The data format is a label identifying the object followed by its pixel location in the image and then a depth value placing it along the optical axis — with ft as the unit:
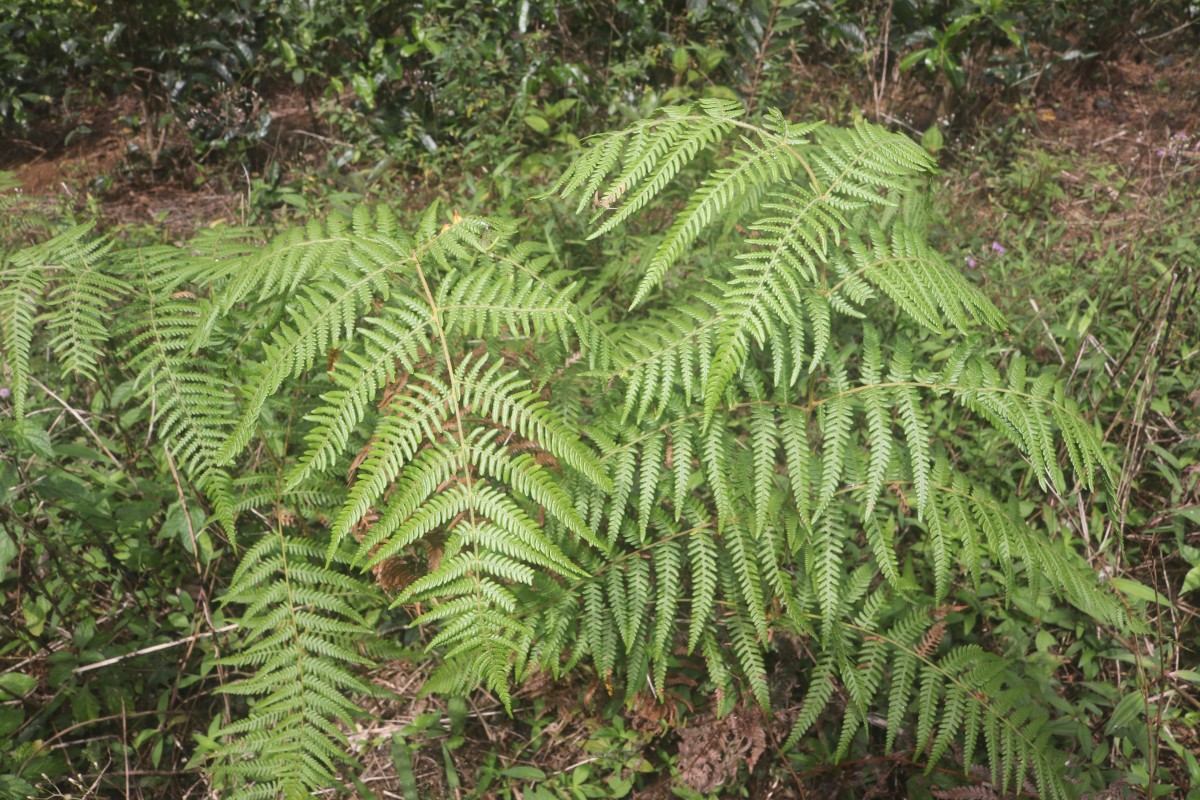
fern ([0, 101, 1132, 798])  4.71
